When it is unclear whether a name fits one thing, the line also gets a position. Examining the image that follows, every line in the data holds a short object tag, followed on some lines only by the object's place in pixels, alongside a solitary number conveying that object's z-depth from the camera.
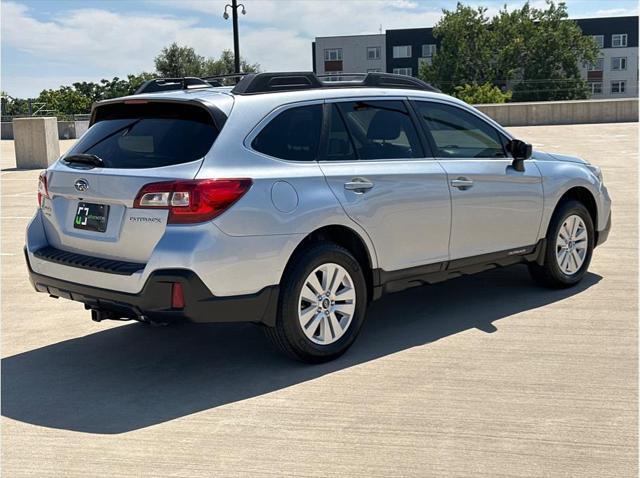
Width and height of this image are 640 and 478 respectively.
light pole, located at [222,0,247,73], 28.88
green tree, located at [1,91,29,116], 39.28
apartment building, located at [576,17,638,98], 87.00
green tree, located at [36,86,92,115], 42.77
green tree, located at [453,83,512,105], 41.97
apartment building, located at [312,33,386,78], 90.56
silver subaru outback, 4.69
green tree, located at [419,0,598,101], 76.31
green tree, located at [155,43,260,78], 68.25
